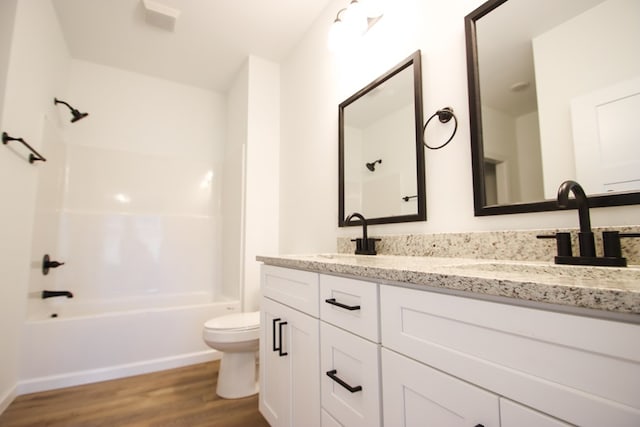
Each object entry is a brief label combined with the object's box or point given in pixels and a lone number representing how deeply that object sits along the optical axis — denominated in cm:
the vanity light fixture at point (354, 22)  160
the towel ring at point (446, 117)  118
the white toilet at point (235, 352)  174
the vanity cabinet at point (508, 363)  39
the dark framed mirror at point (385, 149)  134
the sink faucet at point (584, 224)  73
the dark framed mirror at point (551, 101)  80
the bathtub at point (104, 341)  188
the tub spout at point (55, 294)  216
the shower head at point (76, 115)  231
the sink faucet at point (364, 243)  148
